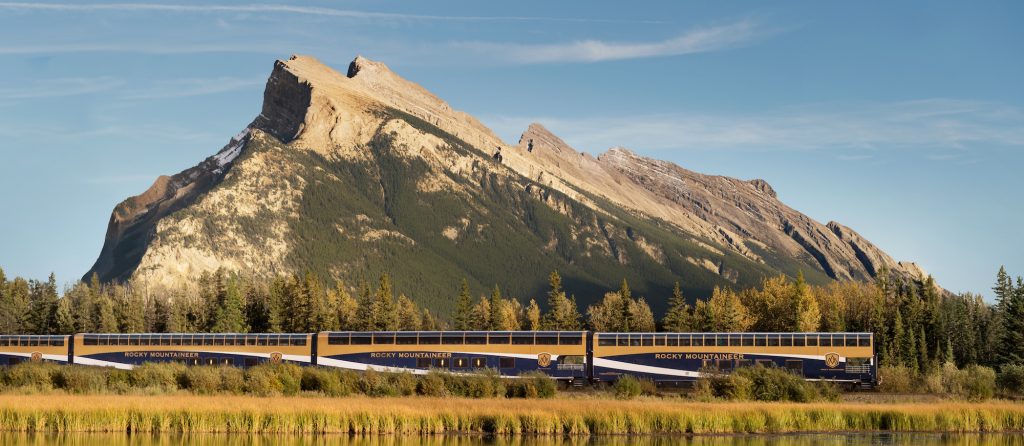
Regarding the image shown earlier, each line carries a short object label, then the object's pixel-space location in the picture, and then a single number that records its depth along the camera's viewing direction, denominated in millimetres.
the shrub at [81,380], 85250
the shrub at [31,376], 89188
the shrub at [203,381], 85938
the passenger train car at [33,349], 114875
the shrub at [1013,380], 95250
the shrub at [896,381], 99125
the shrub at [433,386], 86000
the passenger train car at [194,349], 105625
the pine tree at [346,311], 163500
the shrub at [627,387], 87500
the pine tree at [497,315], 162888
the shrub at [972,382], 88031
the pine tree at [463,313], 168375
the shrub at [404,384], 86938
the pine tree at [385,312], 159250
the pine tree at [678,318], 155875
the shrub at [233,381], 86312
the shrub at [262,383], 85400
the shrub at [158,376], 87750
